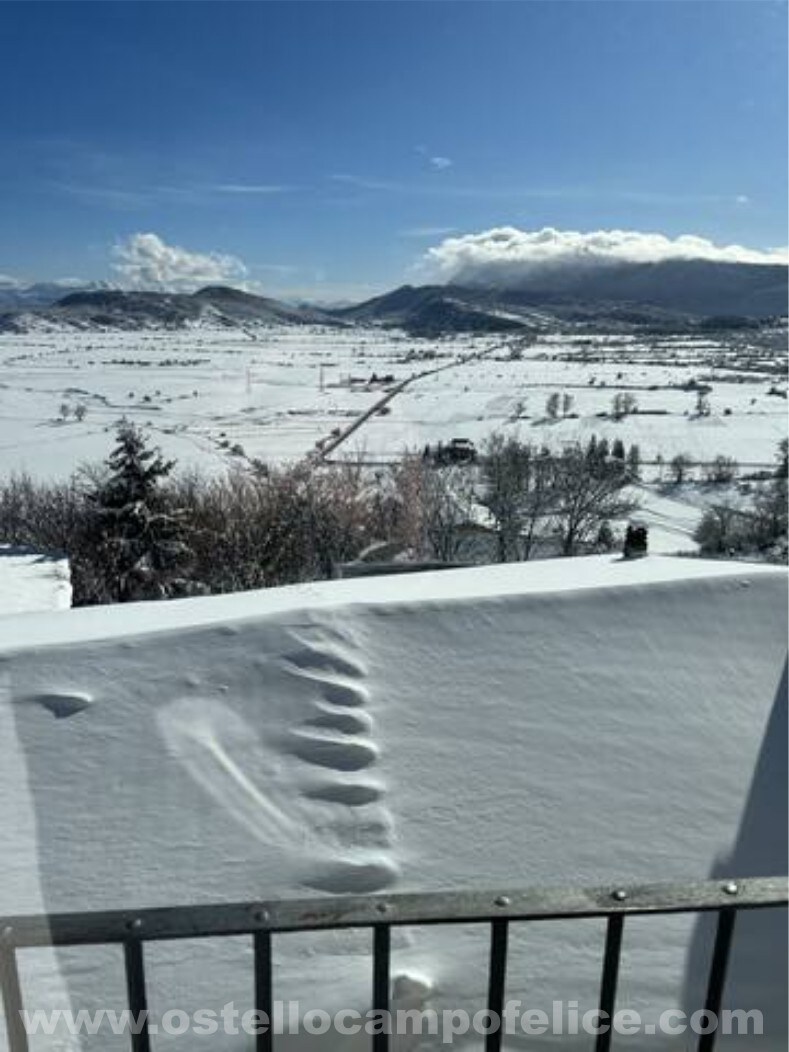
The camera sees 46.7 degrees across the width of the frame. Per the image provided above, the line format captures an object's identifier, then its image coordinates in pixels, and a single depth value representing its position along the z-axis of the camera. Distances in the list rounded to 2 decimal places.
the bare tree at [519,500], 27.47
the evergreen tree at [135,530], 21.61
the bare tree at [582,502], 28.75
